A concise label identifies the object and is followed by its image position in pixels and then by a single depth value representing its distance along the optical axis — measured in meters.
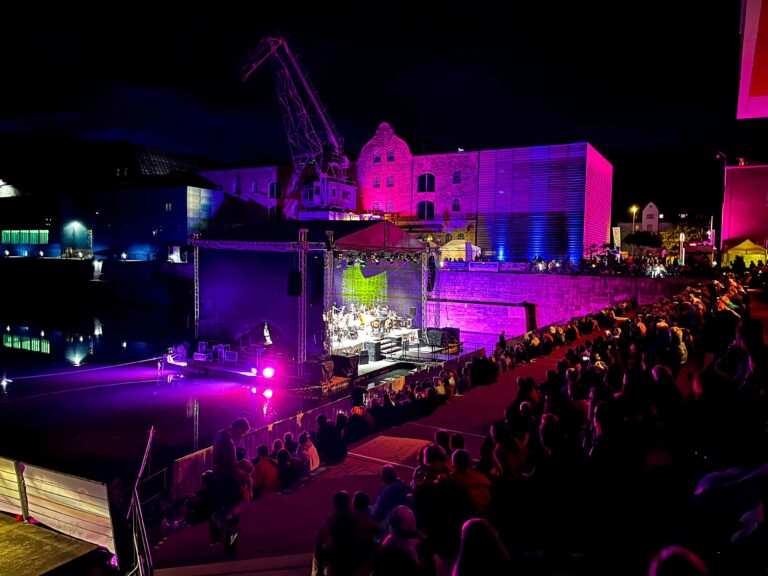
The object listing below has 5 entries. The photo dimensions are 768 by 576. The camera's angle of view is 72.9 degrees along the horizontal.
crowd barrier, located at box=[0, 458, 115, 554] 4.98
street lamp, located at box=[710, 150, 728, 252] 27.34
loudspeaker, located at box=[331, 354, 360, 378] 13.95
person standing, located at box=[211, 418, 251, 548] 4.09
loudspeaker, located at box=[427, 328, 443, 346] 17.64
